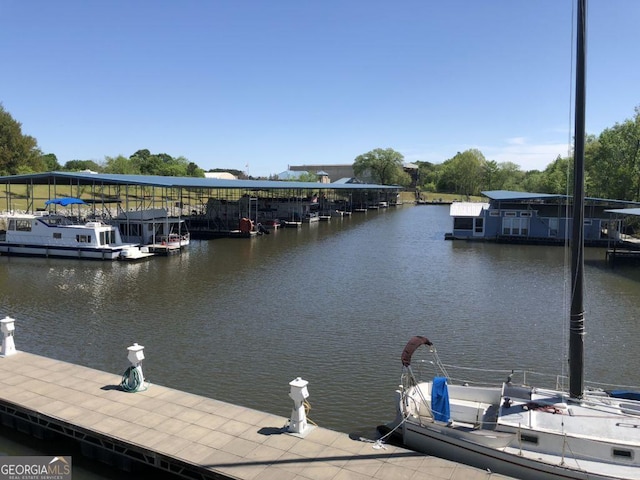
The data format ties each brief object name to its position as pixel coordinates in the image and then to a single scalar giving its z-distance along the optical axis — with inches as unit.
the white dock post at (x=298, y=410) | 459.5
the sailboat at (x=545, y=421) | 418.0
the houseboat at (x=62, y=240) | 1695.4
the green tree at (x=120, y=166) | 4687.5
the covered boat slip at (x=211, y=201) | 1927.9
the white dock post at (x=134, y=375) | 555.5
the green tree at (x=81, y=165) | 5108.3
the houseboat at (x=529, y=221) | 2122.3
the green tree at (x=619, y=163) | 2723.9
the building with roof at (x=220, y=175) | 6412.9
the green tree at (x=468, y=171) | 5753.0
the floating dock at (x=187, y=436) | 414.0
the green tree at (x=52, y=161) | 5256.4
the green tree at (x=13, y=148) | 3538.1
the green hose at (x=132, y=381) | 558.6
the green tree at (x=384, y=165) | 6018.7
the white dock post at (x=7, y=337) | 650.8
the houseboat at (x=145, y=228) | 1898.4
